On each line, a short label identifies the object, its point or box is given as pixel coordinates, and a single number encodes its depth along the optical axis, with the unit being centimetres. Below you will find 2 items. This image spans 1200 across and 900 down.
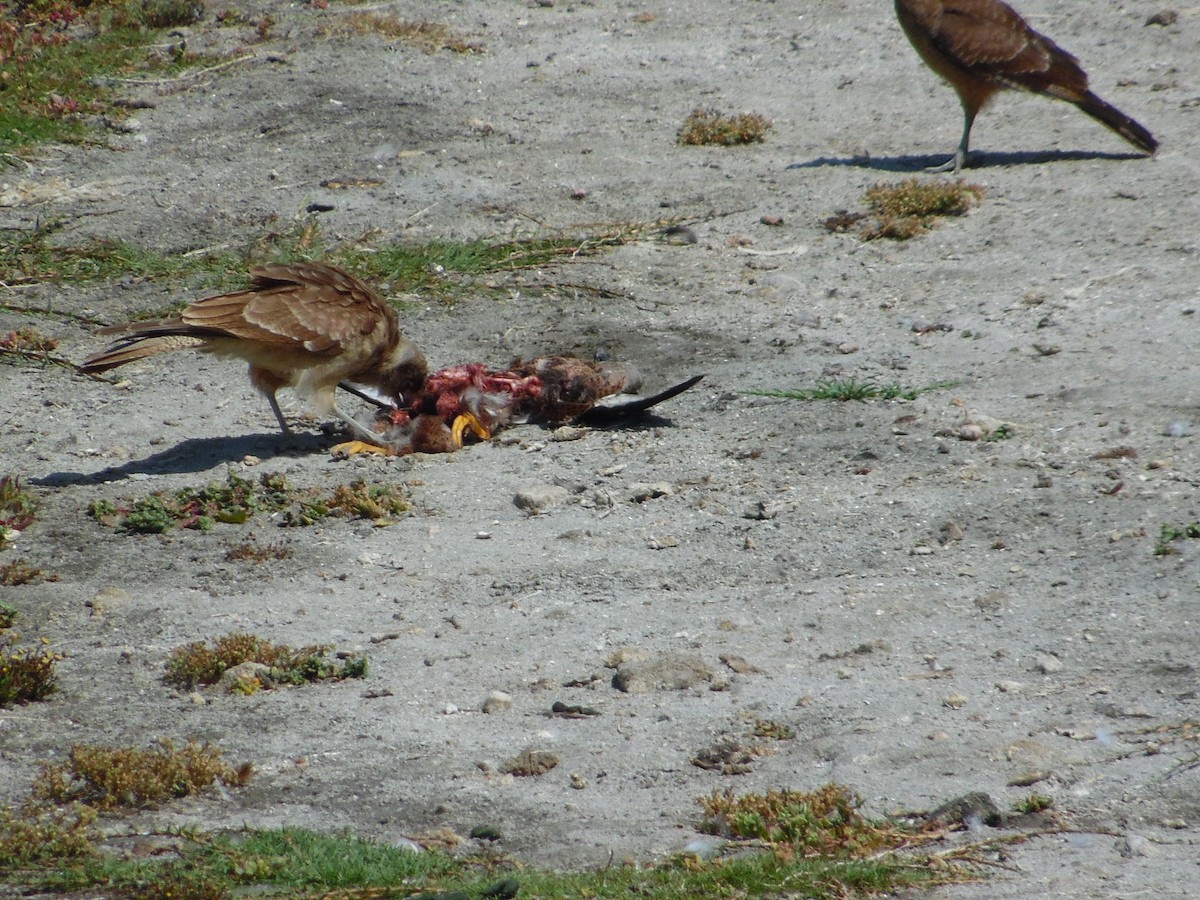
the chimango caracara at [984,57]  2322
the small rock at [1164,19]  2769
